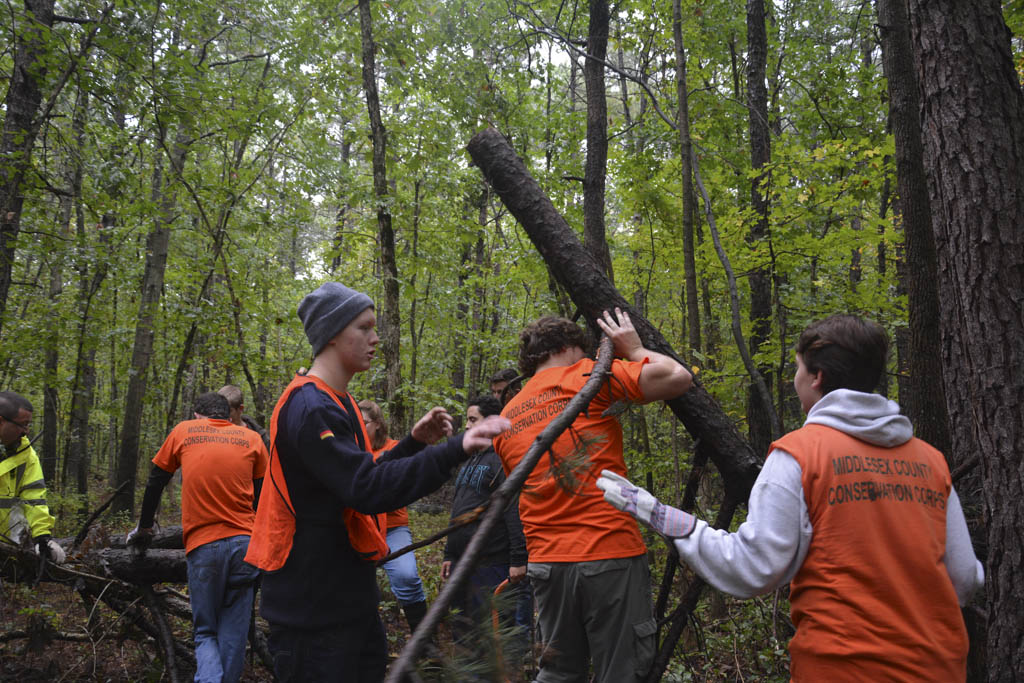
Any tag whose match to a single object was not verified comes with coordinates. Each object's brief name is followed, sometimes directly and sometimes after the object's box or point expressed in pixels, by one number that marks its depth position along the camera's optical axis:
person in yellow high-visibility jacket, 4.41
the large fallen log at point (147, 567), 4.64
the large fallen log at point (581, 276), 2.64
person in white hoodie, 1.74
